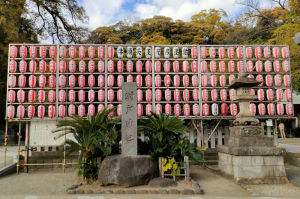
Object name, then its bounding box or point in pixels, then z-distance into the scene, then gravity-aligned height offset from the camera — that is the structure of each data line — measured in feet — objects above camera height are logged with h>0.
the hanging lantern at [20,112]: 36.11 +2.06
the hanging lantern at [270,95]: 39.14 +4.42
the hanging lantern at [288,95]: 39.70 +4.43
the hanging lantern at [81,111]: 37.01 +2.08
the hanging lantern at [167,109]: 37.66 +2.18
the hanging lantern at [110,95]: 37.83 +4.80
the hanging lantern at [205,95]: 38.94 +4.63
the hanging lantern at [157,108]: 37.86 +2.41
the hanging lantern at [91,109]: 36.78 +2.38
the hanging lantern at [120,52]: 39.14 +12.64
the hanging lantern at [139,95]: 38.04 +4.74
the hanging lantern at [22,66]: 37.29 +9.97
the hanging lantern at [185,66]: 39.40 +9.89
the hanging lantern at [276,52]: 40.63 +12.54
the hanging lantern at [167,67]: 39.04 +9.78
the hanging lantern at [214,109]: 38.70 +2.07
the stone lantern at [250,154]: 28.37 -4.48
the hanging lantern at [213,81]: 39.45 +7.20
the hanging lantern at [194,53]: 40.32 +12.59
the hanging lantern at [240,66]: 40.14 +9.97
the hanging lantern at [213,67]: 39.86 +9.80
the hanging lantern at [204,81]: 39.34 +7.19
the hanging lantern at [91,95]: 37.40 +4.81
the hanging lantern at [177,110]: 38.02 +2.00
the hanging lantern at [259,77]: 39.81 +7.82
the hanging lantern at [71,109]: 37.00 +2.46
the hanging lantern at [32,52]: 37.91 +12.56
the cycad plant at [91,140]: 27.00 -2.14
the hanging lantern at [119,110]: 37.76 +2.18
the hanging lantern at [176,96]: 38.39 +4.49
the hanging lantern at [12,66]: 37.06 +9.87
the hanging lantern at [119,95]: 38.14 +4.81
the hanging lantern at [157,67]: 39.17 +9.82
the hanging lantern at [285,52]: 40.68 +12.56
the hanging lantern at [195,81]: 39.34 +7.23
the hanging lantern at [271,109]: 38.73 +1.89
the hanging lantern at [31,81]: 37.08 +7.33
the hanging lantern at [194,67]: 39.88 +9.87
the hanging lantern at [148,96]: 38.11 +4.54
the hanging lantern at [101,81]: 38.00 +7.28
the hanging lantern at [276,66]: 39.93 +9.78
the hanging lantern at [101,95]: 37.68 +4.81
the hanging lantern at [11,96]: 36.27 +4.75
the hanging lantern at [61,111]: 36.94 +2.06
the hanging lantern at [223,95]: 39.04 +4.57
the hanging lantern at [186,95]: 38.70 +4.65
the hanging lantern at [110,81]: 38.15 +7.28
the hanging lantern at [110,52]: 39.09 +12.65
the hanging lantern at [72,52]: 38.60 +12.54
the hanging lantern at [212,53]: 40.32 +12.52
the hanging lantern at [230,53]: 40.47 +12.52
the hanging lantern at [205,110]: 38.60 +1.94
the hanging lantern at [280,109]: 38.93 +1.87
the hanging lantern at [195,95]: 38.93 +4.66
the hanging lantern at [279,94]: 39.37 +4.59
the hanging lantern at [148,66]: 39.04 +9.99
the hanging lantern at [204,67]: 40.01 +9.88
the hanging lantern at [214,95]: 38.99 +4.59
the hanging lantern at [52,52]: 38.45 +12.62
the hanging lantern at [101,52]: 38.88 +12.61
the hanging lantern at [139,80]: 38.34 +7.41
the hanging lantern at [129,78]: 38.30 +7.79
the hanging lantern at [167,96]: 38.27 +4.49
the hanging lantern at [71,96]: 37.32 +4.70
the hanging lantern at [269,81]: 39.47 +7.00
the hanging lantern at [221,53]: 40.29 +12.36
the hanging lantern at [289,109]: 39.14 +1.85
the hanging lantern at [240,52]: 40.45 +12.58
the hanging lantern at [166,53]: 39.58 +12.44
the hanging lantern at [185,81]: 39.01 +7.20
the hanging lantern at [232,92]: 39.35 +5.13
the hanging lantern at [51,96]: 37.17 +4.66
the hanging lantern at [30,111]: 36.27 +2.20
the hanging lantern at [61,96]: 37.29 +4.72
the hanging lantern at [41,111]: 36.55 +2.19
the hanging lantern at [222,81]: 39.27 +7.02
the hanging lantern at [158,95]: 38.34 +4.70
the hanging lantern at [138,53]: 39.29 +12.43
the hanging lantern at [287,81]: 40.06 +7.03
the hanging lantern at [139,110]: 37.54 +2.09
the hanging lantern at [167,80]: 38.60 +7.35
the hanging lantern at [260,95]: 39.06 +4.44
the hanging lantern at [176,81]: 38.81 +7.21
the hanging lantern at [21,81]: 36.86 +7.34
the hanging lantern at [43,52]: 38.04 +12.54
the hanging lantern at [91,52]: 38.60 +12.54
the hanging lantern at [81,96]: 37.45 +4.68
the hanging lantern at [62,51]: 38.73 +12.80
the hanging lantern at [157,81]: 38.73 +7.23
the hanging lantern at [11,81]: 36.65 +7.32
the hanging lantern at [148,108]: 37.78 +2.43
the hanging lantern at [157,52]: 39.72 +12.74
